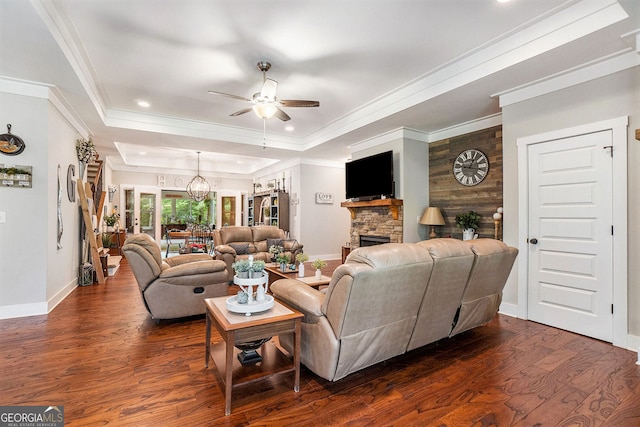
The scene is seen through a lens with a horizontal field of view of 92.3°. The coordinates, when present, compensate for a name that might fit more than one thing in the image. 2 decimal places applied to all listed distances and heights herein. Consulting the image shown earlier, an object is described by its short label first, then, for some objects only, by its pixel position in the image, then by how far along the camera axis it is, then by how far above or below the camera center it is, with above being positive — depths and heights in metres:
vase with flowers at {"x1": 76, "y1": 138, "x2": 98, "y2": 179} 4.82 +0.98
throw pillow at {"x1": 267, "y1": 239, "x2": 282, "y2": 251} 5.85 -0.55
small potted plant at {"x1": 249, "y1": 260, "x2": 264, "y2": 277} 2.07 -0.38
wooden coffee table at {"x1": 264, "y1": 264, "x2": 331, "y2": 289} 3.51 -0.79
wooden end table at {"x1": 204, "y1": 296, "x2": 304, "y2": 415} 1.83 -0.76
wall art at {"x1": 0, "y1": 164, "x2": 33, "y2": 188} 3.40 +0.42
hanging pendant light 9.31 +0.74
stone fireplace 5.32 -0.14
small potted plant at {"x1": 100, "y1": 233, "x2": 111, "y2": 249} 6.66 -0.61
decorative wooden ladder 4.92 -0.24
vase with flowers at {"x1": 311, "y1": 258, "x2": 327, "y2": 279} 3.66 -0.62
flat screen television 5.30 +0.67
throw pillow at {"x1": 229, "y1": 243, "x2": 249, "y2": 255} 5.55 -0.63
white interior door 2.96 -0.21
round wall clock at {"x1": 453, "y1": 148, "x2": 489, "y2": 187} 4.64 +0.73
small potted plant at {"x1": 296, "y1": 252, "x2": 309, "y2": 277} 3.87 -0.64
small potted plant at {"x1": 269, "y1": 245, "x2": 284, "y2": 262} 4.56 -0.56
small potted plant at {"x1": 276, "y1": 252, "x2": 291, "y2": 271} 4.21 -0.65
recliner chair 3.22 -0.74
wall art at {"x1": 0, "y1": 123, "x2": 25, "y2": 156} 3.38 +0.77
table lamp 5.10 -0.08
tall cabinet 8.24 +0.12
